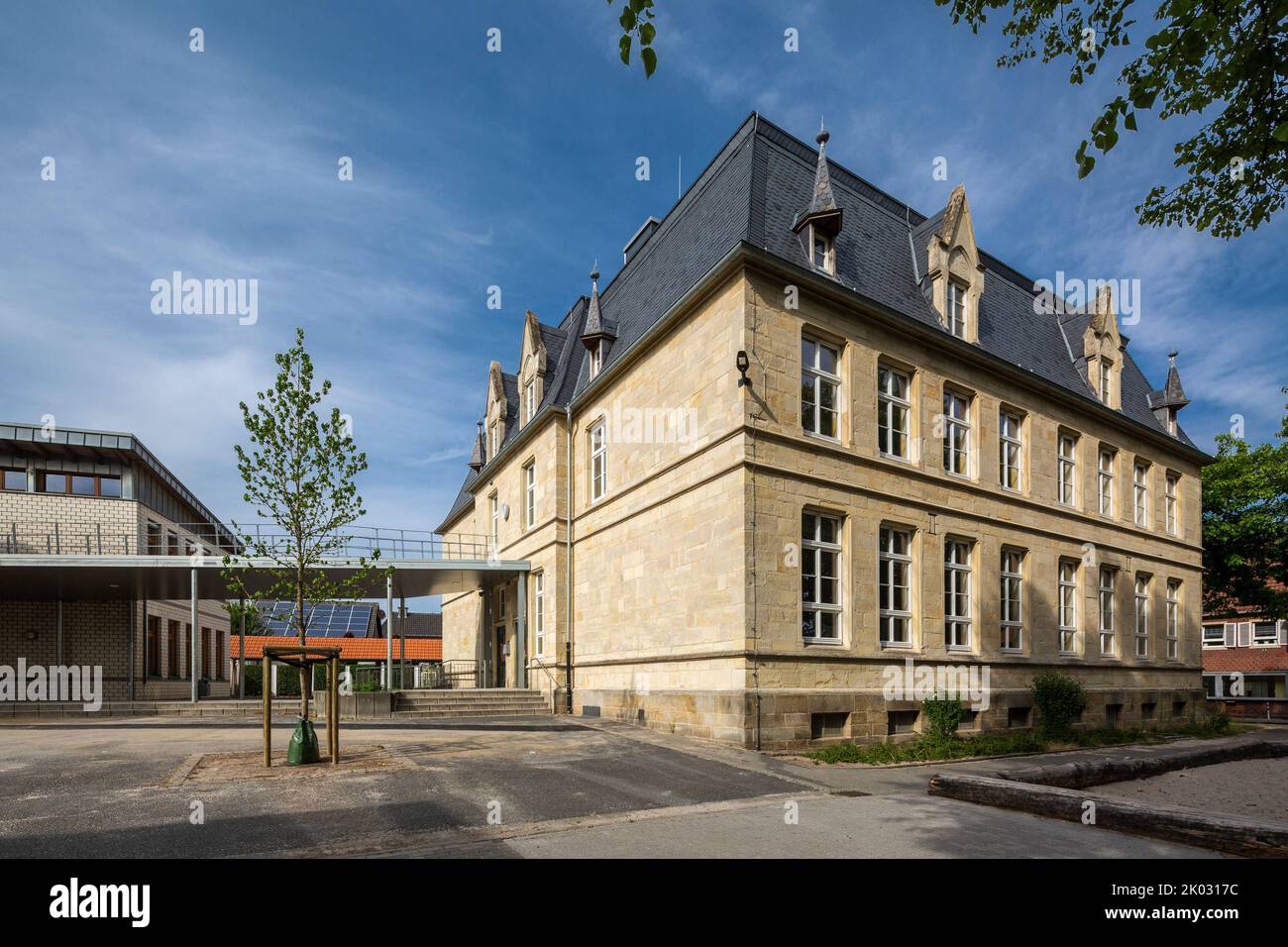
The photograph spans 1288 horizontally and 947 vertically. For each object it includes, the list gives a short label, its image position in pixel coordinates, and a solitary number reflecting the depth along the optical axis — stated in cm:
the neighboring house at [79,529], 2589
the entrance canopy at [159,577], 2134
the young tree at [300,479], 1187
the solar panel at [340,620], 4609
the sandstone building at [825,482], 1481
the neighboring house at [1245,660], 4331
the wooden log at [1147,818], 655
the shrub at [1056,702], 1853
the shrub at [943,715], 1605
